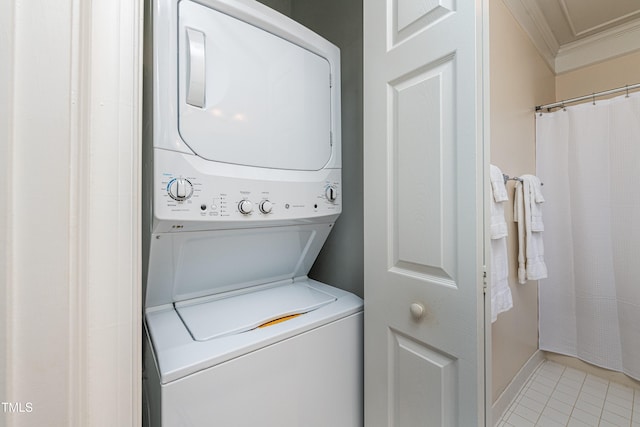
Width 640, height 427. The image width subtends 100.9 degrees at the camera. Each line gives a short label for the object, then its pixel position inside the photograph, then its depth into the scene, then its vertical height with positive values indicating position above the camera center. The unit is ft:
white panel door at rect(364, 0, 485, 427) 2.62 +0.02
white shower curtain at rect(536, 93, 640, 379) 6.39 -0.43
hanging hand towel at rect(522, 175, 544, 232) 6.36 +0.34
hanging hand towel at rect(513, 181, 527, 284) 6.31 -0.38
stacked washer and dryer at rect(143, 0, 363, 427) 2.60 -0.02
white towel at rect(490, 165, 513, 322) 4.91 -0.63
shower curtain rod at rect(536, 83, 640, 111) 6.39 +3.08
